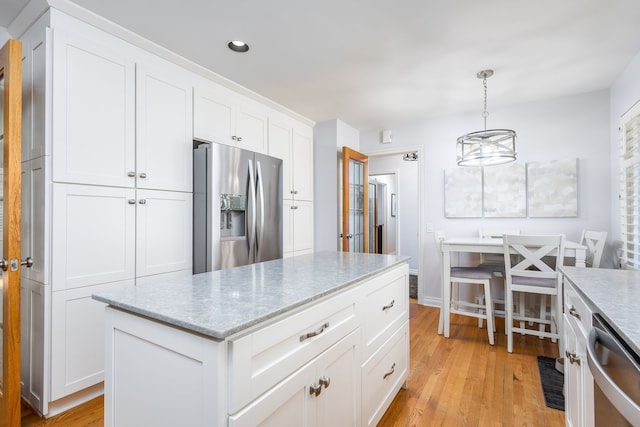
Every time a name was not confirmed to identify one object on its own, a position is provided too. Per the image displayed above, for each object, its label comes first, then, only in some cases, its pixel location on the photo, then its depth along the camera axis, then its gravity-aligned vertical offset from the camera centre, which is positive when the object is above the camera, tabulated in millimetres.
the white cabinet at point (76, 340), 1778 -734
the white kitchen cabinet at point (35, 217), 1745 +0
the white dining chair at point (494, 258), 3428 -477
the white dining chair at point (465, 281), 2797 -666
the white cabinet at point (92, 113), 1784 +642
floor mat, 1916 -1140
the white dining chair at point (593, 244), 2668 -259
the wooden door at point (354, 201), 3789 +201
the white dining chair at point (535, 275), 2549 -493
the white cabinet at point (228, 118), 2621 +910
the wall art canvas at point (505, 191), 3449 +287
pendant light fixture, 2559 +586
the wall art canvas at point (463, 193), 3688 +286
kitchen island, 800 -410
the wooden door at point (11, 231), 1548 -70
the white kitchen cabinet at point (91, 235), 1778 -110
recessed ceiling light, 2273 +1269
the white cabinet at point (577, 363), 1097 -570
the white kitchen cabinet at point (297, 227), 3568 -125
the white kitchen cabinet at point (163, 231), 2180 -108
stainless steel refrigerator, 2459 +81
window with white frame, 2387 +227
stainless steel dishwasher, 708 -408
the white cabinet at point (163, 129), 2189 +658
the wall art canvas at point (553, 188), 3211 +292
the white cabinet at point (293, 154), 3480 +741
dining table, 2911 -303
